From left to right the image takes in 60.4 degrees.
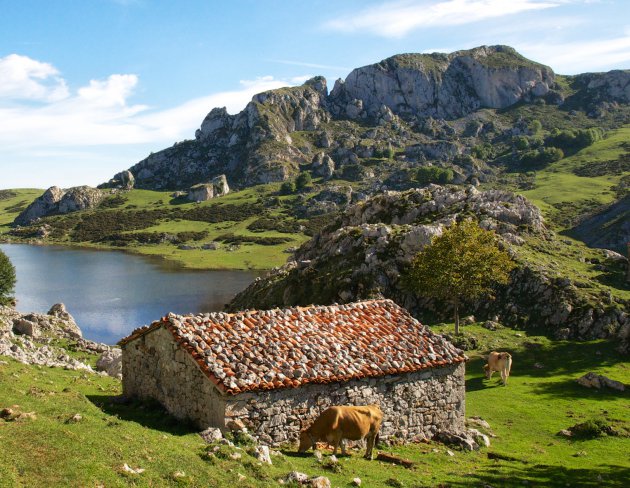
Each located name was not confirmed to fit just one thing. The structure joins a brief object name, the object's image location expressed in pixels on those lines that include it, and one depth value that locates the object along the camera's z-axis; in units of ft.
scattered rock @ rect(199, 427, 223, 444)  55.31
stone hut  60.08
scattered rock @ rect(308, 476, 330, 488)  46.91
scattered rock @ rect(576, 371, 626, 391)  101.91
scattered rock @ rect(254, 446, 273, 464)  51.26
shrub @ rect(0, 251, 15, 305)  219.82
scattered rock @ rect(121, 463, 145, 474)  41.83
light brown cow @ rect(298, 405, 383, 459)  58.29
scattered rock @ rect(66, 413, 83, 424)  50.54
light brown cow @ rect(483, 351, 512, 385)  105.29
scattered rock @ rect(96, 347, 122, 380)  106.83
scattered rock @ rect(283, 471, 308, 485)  47.29
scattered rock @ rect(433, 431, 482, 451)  70.18
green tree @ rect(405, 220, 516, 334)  136.98
